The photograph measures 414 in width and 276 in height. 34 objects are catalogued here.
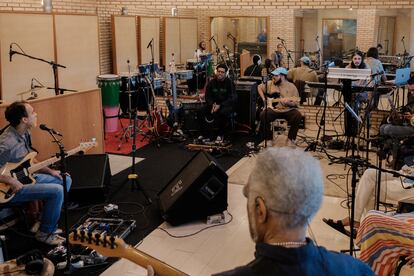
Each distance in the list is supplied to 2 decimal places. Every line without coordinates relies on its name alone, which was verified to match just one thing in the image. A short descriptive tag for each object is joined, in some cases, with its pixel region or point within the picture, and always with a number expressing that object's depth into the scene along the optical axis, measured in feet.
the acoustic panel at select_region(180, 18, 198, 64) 39.32
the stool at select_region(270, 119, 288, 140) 27.33
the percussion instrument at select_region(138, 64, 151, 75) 27.43
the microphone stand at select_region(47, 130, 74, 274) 12.35
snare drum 31.12
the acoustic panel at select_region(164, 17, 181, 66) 37.78
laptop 21.97
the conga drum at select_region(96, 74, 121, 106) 26.37
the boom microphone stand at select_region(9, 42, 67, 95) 21.64
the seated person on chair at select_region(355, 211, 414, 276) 9.48
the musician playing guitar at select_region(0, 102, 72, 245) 13.91
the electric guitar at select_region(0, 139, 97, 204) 13.55
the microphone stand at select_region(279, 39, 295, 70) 34.09
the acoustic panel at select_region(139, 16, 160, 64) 34.71
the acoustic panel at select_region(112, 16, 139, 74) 32.19
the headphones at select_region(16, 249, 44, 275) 12.22
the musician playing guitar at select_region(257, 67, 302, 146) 24.64
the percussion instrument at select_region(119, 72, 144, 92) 27.09
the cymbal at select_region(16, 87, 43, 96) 23.42
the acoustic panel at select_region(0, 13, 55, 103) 23.70
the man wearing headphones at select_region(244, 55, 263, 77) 31.91
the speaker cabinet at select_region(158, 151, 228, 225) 15.03
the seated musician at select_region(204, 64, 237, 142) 26.02
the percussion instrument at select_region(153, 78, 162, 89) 28.30
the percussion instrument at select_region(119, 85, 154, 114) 26.89
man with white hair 4.33
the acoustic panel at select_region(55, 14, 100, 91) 27.43
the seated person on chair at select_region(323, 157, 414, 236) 13.44
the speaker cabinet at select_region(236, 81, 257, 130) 27.55
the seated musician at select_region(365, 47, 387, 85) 26.68
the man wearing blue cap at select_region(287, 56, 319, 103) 28.70
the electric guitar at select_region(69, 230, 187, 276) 7.85
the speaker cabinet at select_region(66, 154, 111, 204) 17.02
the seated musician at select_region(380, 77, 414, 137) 18.62
